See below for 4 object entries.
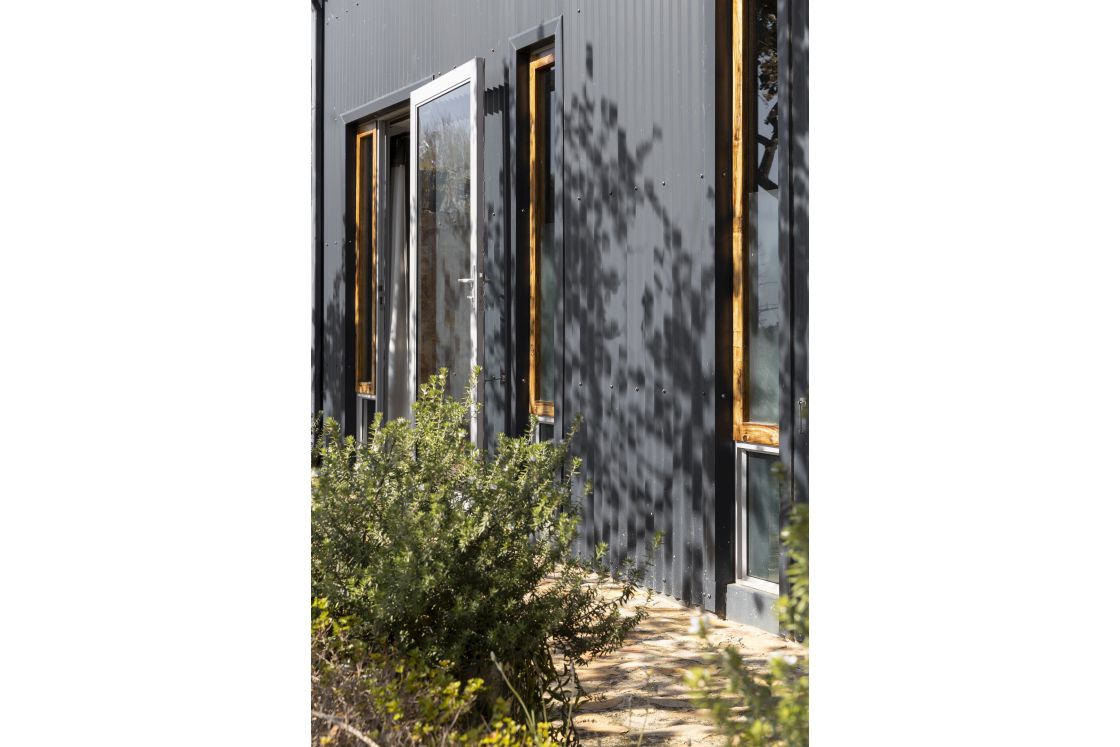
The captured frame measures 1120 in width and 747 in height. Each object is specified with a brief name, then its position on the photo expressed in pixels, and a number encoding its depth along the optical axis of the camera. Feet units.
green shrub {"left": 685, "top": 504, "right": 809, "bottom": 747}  4.25
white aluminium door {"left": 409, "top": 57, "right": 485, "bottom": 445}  17.46
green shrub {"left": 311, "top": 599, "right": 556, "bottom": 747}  6.68
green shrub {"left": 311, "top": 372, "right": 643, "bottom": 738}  7.60
